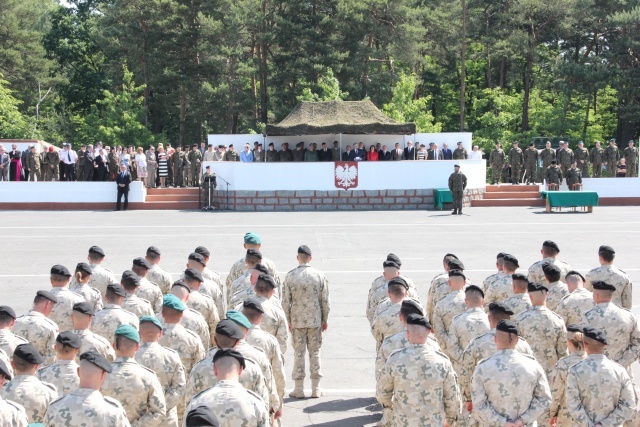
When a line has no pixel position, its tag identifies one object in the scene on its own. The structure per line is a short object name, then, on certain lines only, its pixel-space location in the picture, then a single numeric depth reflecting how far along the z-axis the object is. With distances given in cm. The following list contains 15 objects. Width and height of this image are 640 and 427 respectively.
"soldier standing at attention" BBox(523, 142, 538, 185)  3894
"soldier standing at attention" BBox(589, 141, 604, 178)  3966
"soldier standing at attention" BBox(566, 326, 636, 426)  732
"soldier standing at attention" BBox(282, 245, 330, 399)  1156
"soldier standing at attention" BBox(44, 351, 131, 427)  595
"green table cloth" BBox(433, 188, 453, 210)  3503
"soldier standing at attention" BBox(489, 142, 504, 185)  3956
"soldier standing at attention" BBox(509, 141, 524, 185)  3925
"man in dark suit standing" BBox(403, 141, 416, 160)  3759
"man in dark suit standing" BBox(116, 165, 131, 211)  3469
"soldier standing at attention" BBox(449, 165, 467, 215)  3269
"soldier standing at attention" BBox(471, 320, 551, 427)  711
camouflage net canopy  3697
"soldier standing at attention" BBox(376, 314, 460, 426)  732
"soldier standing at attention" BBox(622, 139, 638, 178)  3956
